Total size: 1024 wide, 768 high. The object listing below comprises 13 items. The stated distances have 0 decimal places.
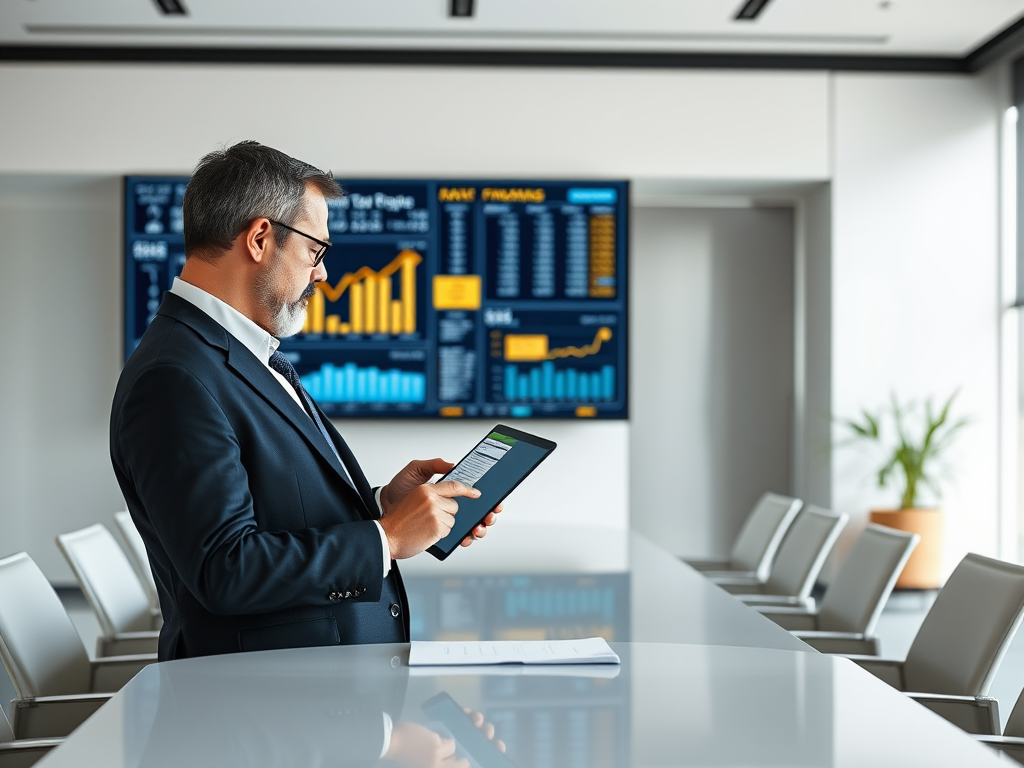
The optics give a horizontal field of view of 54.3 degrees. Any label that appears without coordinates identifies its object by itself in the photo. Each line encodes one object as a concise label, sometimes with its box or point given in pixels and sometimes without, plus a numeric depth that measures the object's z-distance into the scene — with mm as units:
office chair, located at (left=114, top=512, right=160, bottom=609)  3240
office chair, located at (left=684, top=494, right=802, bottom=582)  3539
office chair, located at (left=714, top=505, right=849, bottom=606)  3098
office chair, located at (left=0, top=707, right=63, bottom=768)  1600
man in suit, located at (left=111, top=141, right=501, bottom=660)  1369
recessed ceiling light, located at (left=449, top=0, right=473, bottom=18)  4930
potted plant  5391
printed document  1512
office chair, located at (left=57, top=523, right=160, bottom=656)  2559
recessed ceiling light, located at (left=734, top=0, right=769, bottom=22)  4918
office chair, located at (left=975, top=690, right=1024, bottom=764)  1637
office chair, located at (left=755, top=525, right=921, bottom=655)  2518
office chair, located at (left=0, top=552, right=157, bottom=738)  1927
